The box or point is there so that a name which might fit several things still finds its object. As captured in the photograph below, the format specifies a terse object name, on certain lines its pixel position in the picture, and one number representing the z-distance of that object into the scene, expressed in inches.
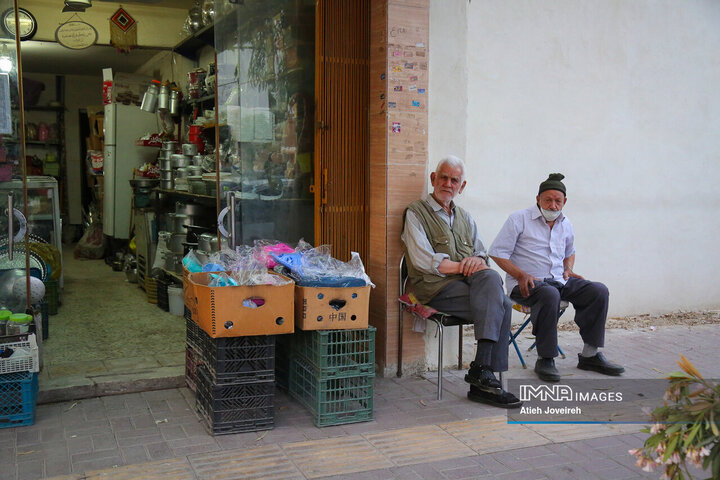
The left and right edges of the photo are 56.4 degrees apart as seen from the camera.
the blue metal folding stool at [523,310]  199.3
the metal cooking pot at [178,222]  261.4
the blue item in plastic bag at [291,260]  160.5
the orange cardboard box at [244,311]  144.0
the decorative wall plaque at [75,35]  287.6
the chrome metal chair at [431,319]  174.7
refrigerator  368.5
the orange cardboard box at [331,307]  153.7
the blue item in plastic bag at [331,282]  154.9
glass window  192.4
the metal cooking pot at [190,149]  274.2
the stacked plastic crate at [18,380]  148.1
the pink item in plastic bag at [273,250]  169.3
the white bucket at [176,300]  261.0
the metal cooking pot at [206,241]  225.1
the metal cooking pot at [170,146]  295.7
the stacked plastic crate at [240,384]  147.9
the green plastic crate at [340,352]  154.5
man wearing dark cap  199.0
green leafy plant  69.7
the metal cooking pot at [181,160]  276.8
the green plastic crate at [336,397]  155.9
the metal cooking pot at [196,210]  258.2
